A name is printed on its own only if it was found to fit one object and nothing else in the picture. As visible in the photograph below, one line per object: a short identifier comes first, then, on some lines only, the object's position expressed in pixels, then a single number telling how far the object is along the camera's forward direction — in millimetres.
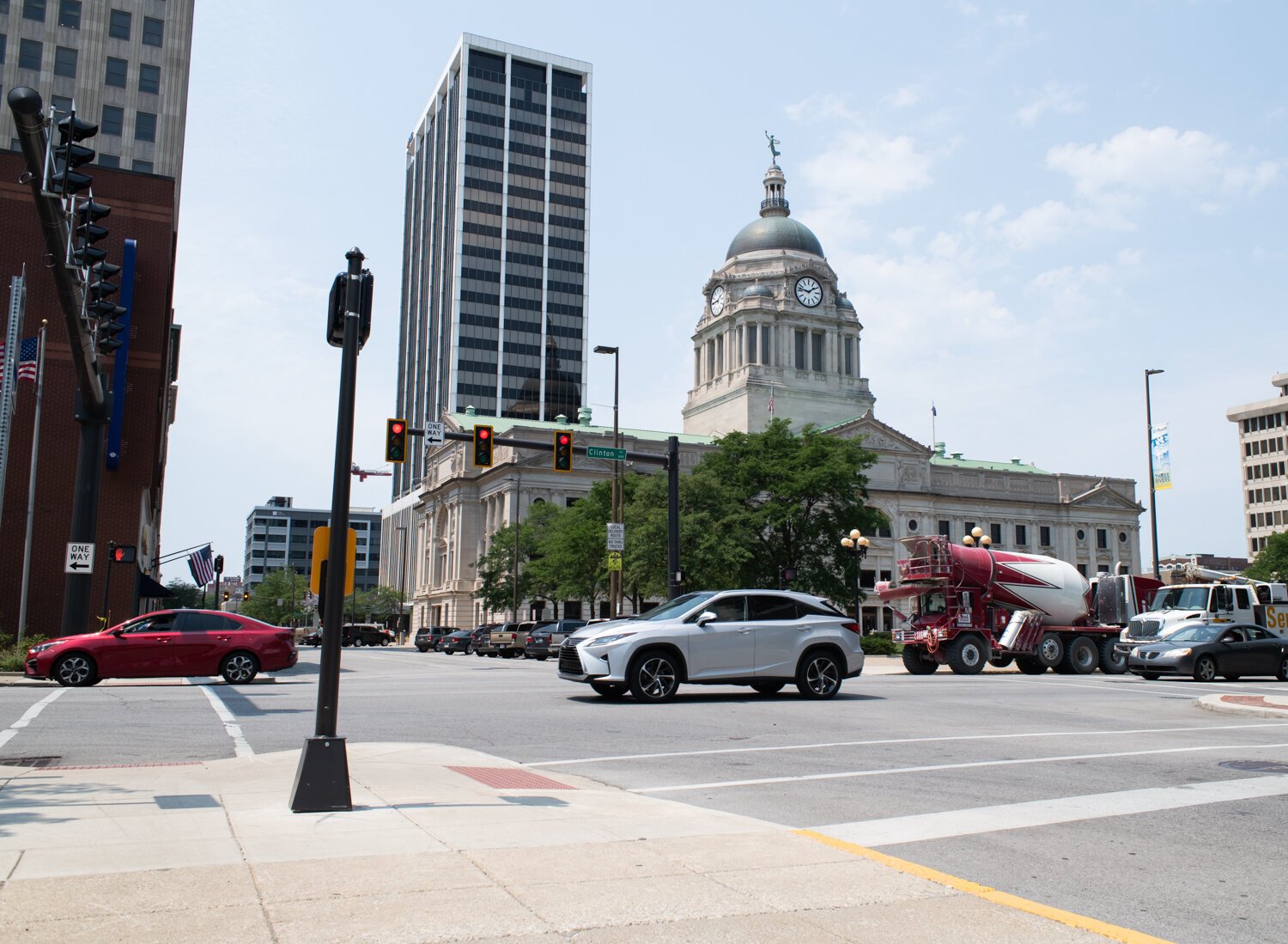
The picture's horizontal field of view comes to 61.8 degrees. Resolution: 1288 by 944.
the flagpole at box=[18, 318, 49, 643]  27500
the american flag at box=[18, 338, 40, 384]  28484
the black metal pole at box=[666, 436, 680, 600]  31266
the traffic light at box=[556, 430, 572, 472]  29188
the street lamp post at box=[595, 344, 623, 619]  40119
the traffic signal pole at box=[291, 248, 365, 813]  7445
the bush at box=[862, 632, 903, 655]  50906
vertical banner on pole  37719
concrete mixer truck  30594
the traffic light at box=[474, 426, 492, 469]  28547
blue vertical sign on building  36469
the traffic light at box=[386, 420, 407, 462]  26984
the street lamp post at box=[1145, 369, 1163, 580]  39062
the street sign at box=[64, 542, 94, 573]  23688
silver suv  16969
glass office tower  133125
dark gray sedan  26047
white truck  30719
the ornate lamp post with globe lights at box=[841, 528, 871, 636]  45562
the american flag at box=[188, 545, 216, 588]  53788
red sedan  20750
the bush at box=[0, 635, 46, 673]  24578
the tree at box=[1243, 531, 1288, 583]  90181
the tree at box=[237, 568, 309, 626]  131125
